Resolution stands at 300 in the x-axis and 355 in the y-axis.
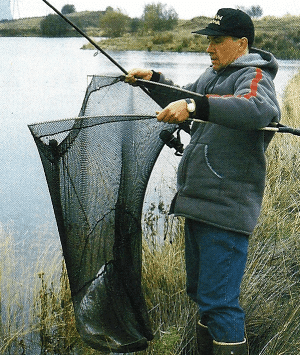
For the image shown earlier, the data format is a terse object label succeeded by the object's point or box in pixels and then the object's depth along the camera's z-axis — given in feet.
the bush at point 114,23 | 97.81
